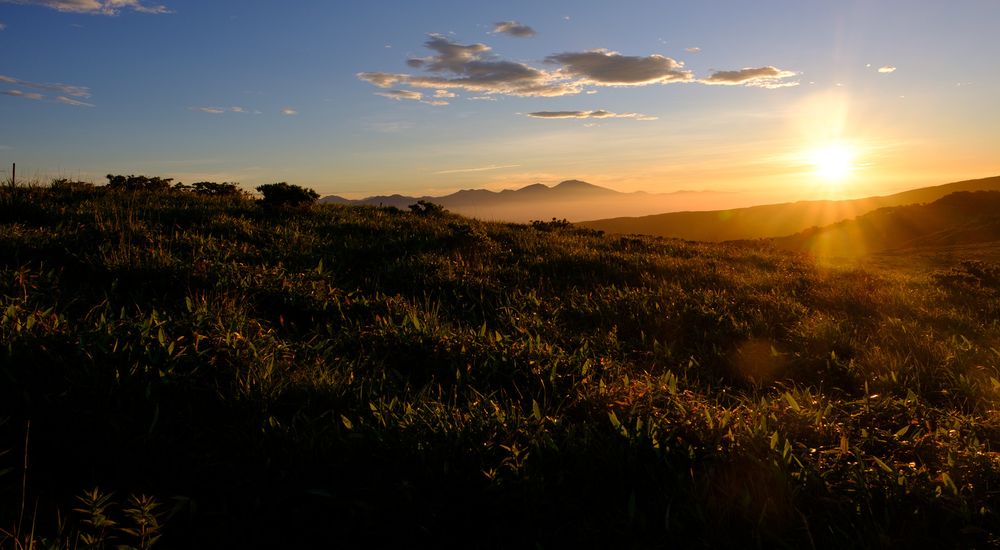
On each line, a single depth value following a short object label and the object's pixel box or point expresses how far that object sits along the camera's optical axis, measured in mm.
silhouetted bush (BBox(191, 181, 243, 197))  13352
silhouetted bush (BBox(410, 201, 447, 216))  14742
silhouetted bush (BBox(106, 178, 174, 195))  12668
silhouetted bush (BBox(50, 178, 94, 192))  10961
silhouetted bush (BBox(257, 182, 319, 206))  11870
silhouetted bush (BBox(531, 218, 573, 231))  15812
